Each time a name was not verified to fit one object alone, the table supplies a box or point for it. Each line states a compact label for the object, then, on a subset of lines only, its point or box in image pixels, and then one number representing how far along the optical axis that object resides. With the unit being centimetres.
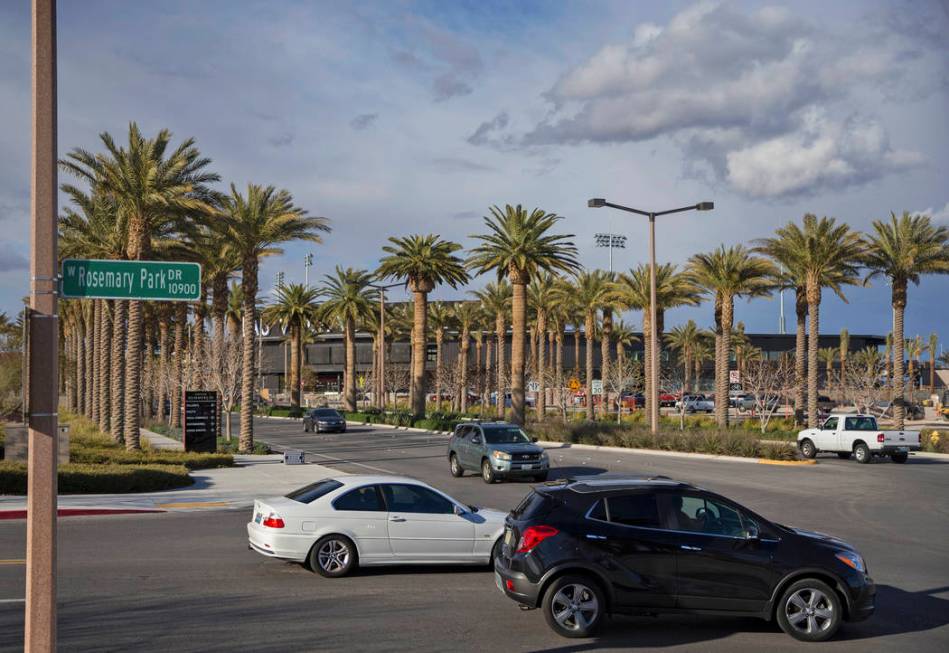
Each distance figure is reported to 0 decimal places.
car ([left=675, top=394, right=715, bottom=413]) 7950
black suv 947
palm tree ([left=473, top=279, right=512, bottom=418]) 7100
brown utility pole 579
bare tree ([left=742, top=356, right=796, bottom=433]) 5062
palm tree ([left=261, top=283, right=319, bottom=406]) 7344
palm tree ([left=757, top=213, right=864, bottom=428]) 4538
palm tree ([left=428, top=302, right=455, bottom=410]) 7894
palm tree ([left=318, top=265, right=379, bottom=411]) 7056
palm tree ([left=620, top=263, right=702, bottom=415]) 5481
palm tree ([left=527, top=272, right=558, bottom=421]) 6538
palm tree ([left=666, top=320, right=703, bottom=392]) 9456
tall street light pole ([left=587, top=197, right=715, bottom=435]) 3491
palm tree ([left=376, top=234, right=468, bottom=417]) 5659
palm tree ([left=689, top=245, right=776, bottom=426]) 4872
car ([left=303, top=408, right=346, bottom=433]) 5366
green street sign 656
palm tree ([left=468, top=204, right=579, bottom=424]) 4780
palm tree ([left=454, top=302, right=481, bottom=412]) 7638
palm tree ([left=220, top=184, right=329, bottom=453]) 3788
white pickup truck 3203
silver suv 2573
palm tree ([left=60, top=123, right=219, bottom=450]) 3278
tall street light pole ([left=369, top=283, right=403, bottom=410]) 6237
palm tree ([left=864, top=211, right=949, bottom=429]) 4453
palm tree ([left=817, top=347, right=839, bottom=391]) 10063
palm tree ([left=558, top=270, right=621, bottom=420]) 5991
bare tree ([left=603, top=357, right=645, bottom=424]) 6231
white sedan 1236
